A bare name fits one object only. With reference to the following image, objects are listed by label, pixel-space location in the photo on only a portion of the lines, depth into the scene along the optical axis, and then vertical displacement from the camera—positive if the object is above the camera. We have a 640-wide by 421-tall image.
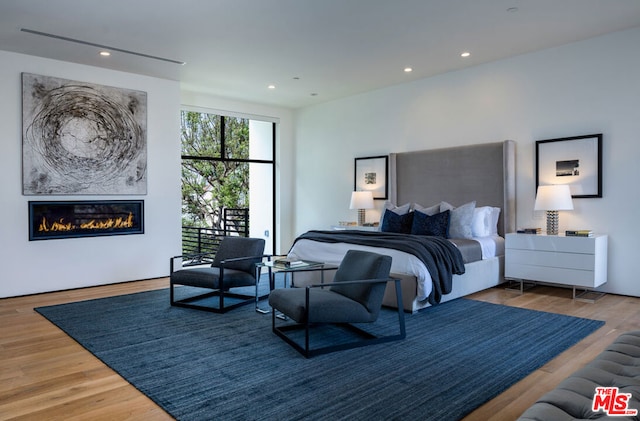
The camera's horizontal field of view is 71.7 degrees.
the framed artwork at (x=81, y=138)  5.48 +0.93
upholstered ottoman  1.53 -0.70
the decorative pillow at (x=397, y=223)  5.93 -0.21
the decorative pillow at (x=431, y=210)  5.93 -0.04
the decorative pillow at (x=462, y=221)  5.57 -0.18
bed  4.42 +0.02
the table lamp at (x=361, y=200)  7.27 +0.12
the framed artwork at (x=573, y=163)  5.09 +0.52
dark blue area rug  2.45 -1.08
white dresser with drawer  4.80 -0.60
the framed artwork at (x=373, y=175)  7.30 +0.54
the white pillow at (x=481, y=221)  5.64 -0.18
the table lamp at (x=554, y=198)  4.97 +0.10
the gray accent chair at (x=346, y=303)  3.23 -0.73
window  7.79 +0.54
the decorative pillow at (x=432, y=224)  5.51 -0.22
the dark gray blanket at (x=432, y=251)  4.42 -0.45
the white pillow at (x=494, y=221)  5.82 -0.18
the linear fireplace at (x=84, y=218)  5.55 -0.14
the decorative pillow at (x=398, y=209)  6.28 -0.03
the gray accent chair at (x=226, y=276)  4.50 -0.70
